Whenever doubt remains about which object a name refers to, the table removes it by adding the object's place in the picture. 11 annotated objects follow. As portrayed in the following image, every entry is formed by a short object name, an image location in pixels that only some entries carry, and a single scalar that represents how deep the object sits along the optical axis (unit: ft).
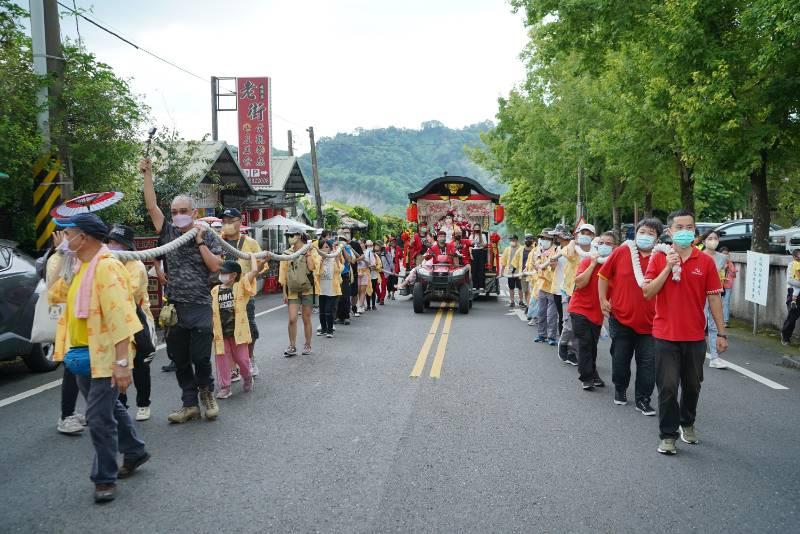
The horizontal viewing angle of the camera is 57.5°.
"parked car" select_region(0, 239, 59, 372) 26.61
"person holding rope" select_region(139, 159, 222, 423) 20.20
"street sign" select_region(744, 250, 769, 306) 41.94
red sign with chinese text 85.15
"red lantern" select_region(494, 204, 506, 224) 70.40
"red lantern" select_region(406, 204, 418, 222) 71.26
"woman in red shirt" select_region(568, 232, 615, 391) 26.16
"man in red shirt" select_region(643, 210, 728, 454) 18.30
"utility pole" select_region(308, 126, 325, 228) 115.96
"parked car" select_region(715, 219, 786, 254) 89.04
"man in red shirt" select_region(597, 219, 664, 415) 22.34
